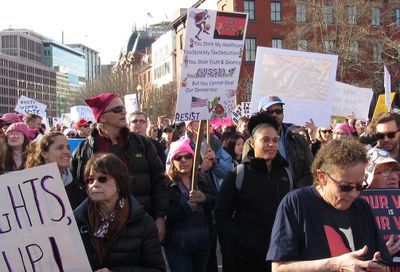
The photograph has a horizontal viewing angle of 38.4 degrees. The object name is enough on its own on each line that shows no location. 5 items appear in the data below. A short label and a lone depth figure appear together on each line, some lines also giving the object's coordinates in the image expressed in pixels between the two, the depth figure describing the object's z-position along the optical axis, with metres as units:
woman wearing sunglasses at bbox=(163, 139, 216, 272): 5.14
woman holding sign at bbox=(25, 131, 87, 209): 4.88
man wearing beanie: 4.90
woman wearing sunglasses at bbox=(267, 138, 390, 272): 2.82
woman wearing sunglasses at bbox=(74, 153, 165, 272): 3.47
